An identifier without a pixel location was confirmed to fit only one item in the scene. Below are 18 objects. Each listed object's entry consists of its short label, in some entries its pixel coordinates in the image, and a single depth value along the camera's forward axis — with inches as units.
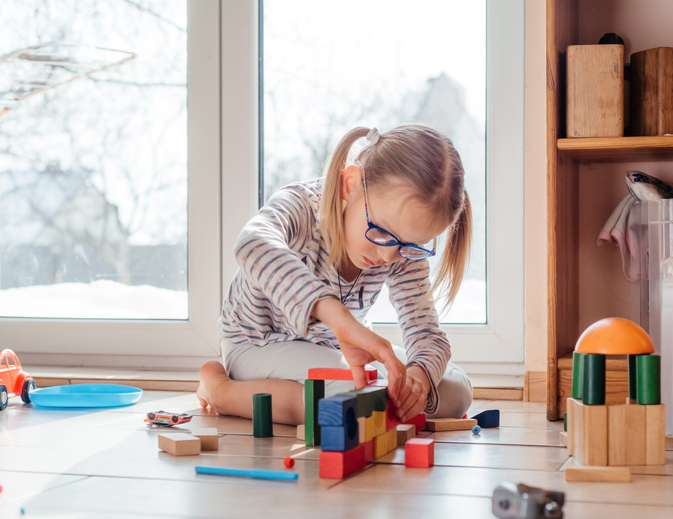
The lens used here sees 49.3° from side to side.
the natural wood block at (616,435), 34.8
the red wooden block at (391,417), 38.7
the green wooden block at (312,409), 39.0
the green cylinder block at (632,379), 36.4
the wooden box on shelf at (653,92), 51.2
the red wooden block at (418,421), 43.8
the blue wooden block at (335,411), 31.0
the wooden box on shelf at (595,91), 49.5
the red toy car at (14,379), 55.4
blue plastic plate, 53.6
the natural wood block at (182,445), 37.1
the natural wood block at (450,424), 44.9
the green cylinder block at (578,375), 35.4
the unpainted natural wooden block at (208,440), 38.6
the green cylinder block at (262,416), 42.3
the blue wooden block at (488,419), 46.3
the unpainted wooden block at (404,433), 40.2
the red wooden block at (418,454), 34.4
